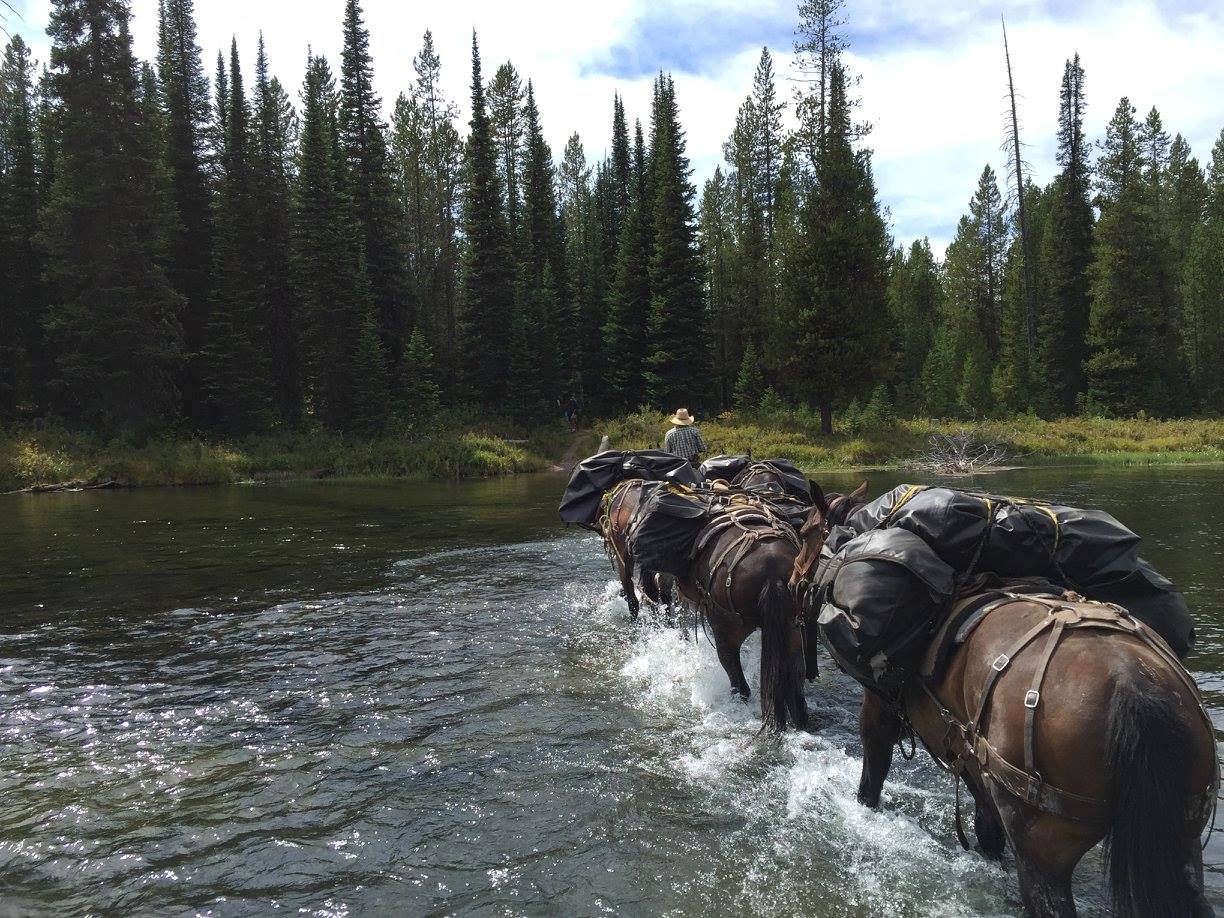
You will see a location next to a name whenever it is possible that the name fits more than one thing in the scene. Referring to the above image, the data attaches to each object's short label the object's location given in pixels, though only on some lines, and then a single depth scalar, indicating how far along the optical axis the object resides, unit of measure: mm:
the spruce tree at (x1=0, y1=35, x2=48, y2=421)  38500
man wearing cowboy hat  11953
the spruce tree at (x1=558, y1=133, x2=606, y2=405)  50406
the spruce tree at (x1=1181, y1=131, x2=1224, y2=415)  45656
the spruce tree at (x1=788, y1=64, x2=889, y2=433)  34969
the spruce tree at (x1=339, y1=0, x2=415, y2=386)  45531
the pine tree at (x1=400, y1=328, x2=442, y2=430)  40250
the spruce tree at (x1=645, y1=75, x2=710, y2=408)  43625
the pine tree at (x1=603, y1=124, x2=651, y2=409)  46781
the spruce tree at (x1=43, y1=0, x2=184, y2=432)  34906
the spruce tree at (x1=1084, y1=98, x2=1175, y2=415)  42344
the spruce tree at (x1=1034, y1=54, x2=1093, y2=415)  48125
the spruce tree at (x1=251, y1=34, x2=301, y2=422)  42750
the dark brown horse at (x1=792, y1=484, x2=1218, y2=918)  2615
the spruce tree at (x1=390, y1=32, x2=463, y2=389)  52844
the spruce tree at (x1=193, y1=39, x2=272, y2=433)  38406
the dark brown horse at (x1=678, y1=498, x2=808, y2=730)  5605
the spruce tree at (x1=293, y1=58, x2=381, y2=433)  39000
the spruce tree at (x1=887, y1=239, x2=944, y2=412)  51531
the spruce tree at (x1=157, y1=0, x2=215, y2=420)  42188
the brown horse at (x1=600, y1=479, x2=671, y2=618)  8875
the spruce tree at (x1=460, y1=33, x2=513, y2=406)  44375
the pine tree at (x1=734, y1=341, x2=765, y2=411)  45094
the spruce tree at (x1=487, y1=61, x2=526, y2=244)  56094
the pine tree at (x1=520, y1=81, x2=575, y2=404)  45500
